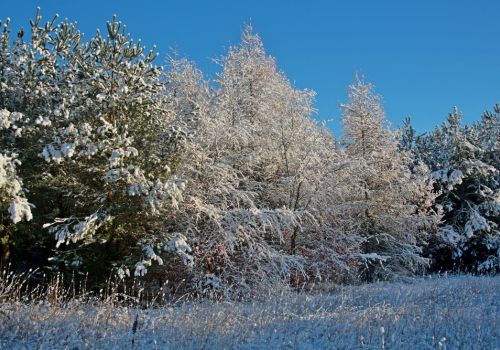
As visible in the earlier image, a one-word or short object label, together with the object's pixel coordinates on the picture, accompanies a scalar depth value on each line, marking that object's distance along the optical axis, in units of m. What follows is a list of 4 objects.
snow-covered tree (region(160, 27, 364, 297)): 12.20
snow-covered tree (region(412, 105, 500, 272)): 19.50
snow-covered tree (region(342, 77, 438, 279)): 16.53
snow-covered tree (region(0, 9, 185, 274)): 9.66
